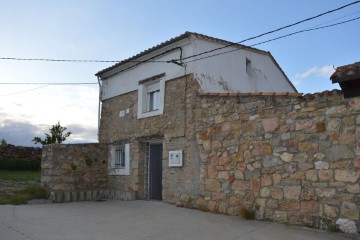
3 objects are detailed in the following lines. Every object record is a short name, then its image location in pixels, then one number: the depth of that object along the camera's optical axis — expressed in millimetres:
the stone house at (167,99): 9906
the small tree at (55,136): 25469
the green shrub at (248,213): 7719
